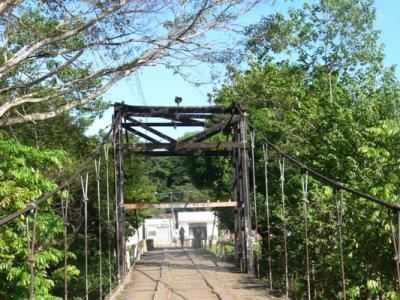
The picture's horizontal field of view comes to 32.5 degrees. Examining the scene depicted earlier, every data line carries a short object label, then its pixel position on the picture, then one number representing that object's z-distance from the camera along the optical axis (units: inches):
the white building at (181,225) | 1642.5
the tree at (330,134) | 255.3
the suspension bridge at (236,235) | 279.6
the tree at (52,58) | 329.4
